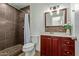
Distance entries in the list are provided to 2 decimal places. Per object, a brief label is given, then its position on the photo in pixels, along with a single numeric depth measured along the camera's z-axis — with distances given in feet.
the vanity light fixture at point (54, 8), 3.27
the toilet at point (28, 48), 3.27
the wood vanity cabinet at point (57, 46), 3.08
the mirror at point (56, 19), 3.36
